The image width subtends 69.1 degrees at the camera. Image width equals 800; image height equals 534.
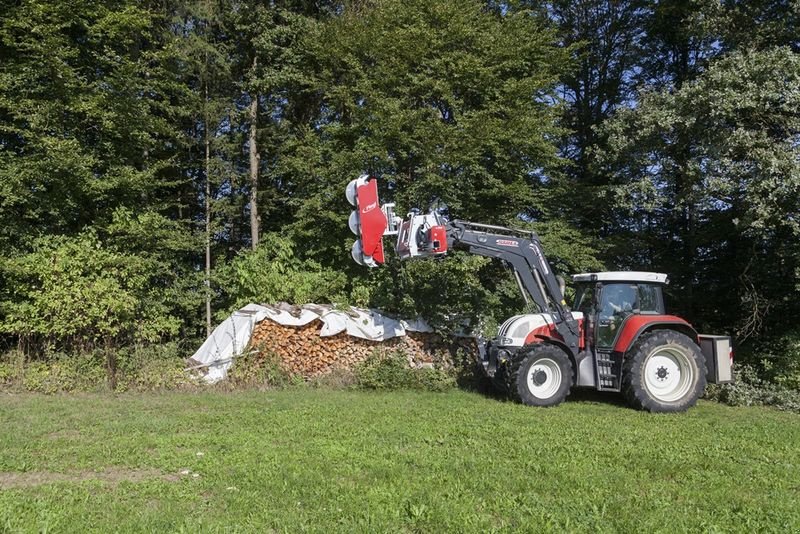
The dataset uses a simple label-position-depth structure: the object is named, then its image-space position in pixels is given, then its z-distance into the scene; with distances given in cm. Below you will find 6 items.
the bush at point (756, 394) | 1003
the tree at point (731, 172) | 1100
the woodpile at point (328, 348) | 1134
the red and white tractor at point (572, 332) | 911
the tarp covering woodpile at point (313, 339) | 1122
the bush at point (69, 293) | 1157
